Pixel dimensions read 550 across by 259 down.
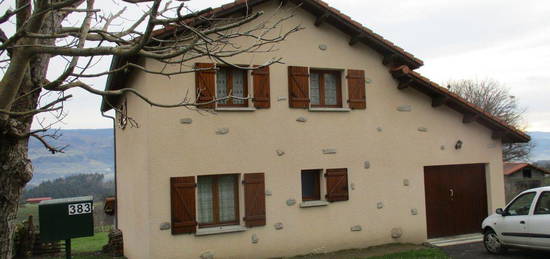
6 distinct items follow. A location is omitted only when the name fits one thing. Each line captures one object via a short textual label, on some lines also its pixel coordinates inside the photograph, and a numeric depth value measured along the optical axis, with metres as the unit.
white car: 8.46
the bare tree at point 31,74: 4.77
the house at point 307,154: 9.08
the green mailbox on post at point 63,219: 7.15
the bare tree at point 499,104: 34.72
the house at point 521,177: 20.77
